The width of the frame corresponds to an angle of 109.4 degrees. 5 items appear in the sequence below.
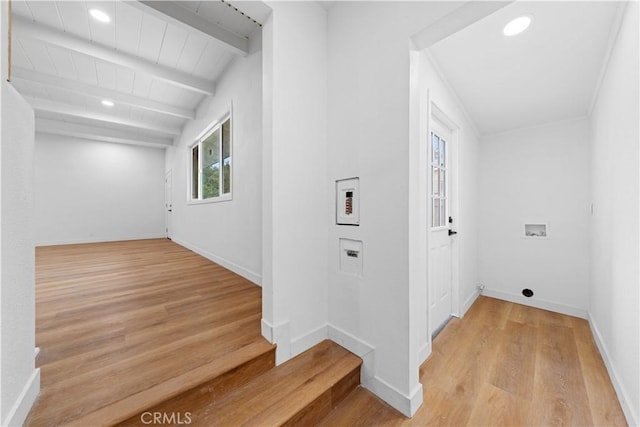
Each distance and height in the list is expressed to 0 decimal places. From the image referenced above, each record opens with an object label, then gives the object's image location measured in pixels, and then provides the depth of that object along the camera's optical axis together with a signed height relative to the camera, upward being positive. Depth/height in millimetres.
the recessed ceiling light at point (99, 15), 2170 +1926
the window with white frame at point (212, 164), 3438 +846
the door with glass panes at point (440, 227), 2141 -153
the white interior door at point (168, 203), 6215 +234
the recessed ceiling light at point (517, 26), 1436 +1219
